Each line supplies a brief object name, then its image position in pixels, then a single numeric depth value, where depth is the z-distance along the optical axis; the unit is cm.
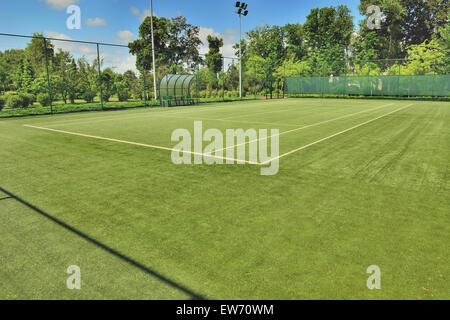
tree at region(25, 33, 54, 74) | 4403
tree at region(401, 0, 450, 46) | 6103
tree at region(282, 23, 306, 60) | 5859
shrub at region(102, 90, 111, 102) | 3734
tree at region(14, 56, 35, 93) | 3559
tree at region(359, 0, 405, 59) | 5959
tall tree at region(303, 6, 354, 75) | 5522
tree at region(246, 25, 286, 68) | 5703
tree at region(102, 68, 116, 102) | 3741
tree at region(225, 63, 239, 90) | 5155
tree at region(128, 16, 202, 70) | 5103
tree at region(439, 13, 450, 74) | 4347
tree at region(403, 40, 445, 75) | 4398
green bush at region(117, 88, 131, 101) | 4016
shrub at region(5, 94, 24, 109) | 2603
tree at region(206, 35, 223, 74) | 5331
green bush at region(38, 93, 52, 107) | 2890
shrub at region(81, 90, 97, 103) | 3809
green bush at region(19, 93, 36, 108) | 2710
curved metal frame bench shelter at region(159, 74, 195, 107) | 2708
